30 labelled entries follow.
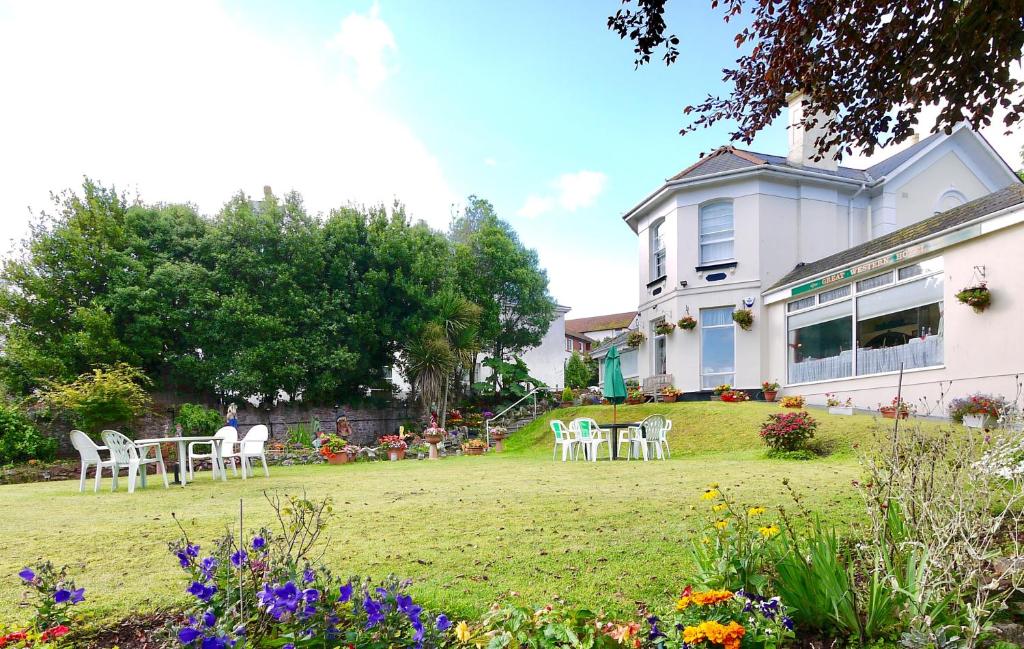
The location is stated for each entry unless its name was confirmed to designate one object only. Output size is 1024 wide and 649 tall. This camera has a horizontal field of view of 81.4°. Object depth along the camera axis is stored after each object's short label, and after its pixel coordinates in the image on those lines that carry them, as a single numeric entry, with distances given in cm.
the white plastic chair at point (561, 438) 1256
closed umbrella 1302
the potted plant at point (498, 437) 1661
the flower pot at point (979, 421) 939
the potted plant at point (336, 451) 1412
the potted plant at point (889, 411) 1156
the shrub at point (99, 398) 1312
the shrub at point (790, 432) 1037
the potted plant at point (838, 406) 1324
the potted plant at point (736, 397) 1711
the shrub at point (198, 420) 1524
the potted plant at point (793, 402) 1414
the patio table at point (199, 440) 842
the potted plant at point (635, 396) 1883
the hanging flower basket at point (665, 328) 1875
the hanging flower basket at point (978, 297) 1092
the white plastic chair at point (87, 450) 859
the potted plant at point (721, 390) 1733
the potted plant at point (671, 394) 1803
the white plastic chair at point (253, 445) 1005
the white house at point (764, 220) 1770
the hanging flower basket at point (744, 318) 1730
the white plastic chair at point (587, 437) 1205
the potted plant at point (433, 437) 1516
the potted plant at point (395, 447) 1507
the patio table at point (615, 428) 1180
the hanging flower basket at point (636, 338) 2073
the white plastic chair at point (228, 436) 1052
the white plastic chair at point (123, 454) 828
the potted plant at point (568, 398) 2119
